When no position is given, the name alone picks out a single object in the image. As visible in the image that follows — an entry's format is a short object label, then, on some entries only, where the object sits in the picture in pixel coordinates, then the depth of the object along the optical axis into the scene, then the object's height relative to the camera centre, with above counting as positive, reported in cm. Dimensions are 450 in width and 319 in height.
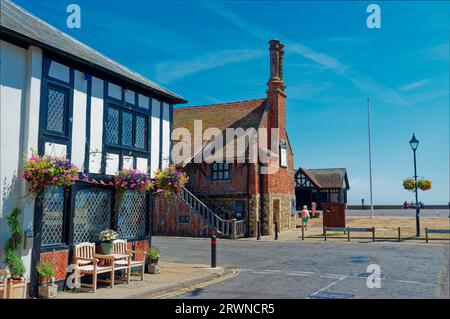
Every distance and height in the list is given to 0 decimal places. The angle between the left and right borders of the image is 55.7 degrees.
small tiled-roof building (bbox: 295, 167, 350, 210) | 5281 +210
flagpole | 4032 +363
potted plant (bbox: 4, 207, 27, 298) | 809 -112
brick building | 2614 +134
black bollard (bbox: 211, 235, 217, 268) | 1309 -151
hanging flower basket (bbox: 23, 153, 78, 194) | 872 +66
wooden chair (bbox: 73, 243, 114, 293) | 971 -140
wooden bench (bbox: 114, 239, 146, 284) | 1062 -144
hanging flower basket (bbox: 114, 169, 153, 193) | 1142 +64
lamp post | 2208 +293
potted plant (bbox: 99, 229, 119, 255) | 1080 -96
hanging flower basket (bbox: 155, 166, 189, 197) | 1242 +71
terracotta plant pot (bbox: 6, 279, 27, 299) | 797 -162
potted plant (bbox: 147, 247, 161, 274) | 1218 -165
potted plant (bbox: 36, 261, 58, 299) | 883 -163
